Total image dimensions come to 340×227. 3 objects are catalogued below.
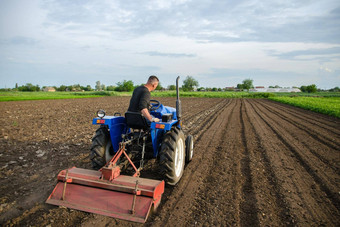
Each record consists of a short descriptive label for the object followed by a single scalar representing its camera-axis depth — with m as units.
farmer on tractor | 3.41
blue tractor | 3.40
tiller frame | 2.62
